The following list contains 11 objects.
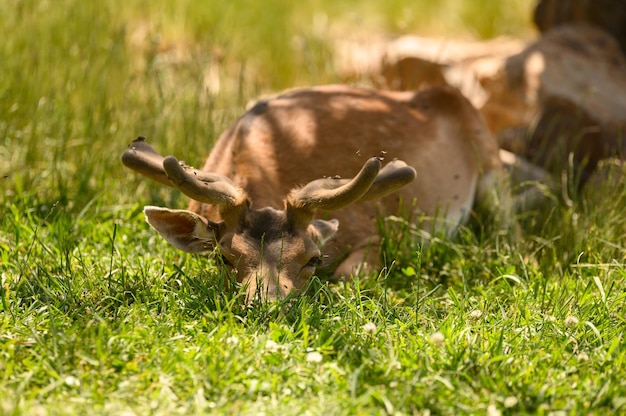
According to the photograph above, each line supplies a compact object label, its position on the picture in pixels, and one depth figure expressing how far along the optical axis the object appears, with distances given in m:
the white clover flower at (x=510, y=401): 6.87
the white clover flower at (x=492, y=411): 6.76
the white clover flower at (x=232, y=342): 7.71
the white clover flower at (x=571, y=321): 8.30
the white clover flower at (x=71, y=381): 7.07
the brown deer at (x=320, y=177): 9.18
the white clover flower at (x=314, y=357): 7.48
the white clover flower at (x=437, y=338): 7.64
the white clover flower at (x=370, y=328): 7.94
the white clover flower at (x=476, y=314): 8.62
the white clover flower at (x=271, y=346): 7.67
